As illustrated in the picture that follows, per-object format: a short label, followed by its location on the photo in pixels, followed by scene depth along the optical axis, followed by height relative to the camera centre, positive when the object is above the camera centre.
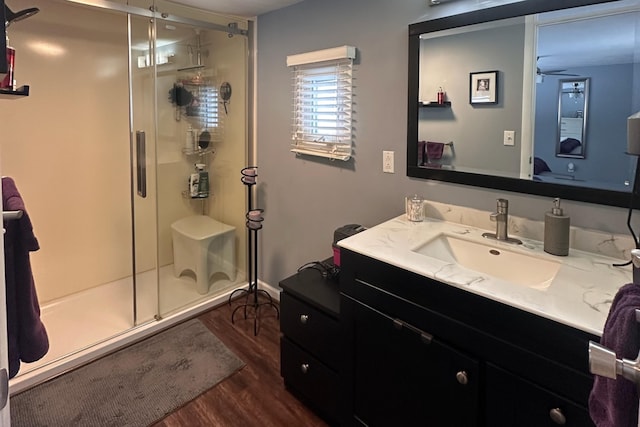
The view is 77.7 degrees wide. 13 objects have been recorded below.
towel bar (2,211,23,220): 1.02 -0.13
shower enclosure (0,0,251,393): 2.60 +0.11
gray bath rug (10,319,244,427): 1.90 -1.16
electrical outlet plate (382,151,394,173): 2.11 +0.03
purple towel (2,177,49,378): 1.25 -0.40
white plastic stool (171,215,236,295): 3.05 -0.63
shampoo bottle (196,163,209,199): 3.13 -0.11
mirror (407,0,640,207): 1.40 +0.27
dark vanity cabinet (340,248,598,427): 1.07 -0.60
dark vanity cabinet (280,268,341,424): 1.80 -0.82
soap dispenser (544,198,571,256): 1.46 -0.23
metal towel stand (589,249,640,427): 0.51 -0.25
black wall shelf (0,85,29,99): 1.45 +0.27
